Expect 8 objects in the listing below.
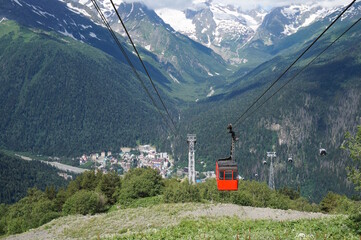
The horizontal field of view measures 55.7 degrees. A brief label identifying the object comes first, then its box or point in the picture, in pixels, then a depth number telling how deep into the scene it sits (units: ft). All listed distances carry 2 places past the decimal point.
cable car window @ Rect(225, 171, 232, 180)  111.24
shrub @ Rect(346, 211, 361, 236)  75.63
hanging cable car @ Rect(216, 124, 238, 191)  111.14
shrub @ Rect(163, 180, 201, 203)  241.55
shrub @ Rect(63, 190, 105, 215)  251.39
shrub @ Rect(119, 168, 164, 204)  283.38
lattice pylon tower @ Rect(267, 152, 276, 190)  353.63
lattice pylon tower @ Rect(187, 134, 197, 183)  251.78
